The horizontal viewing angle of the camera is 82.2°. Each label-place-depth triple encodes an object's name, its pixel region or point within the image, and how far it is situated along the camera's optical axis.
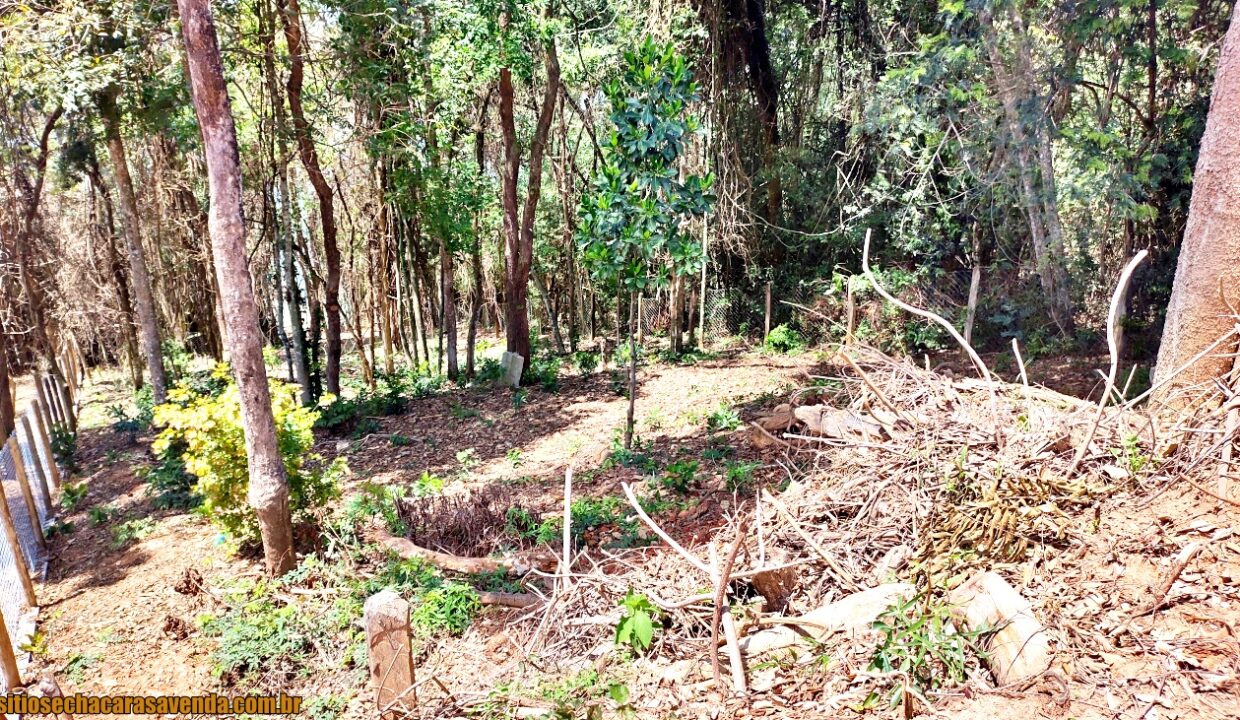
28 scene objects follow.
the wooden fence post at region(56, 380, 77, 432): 13.56
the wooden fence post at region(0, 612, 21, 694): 4.11
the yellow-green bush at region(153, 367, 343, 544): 5.59
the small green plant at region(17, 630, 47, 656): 4.95
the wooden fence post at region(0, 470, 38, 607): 5.58
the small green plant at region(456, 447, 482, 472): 9.08
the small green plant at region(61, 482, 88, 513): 8.72
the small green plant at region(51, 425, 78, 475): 10.70
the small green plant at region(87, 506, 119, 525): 7.80
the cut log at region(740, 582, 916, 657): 3.76
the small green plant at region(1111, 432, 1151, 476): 4.28
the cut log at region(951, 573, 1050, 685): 3.17
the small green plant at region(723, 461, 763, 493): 6.93
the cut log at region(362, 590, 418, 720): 3.42
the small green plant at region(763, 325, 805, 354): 14.45
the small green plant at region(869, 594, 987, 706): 3.29
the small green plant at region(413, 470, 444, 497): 7.19
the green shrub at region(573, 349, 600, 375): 14.01
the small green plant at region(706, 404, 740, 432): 9.08
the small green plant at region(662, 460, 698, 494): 7.15
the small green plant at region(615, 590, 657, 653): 3.67
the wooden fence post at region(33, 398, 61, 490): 9.35
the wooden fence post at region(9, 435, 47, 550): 6.96
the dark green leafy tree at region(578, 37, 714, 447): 7.02
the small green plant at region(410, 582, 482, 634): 4.91
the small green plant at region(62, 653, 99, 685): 4.62
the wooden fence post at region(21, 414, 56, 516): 8.34
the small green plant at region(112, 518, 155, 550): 6.98
